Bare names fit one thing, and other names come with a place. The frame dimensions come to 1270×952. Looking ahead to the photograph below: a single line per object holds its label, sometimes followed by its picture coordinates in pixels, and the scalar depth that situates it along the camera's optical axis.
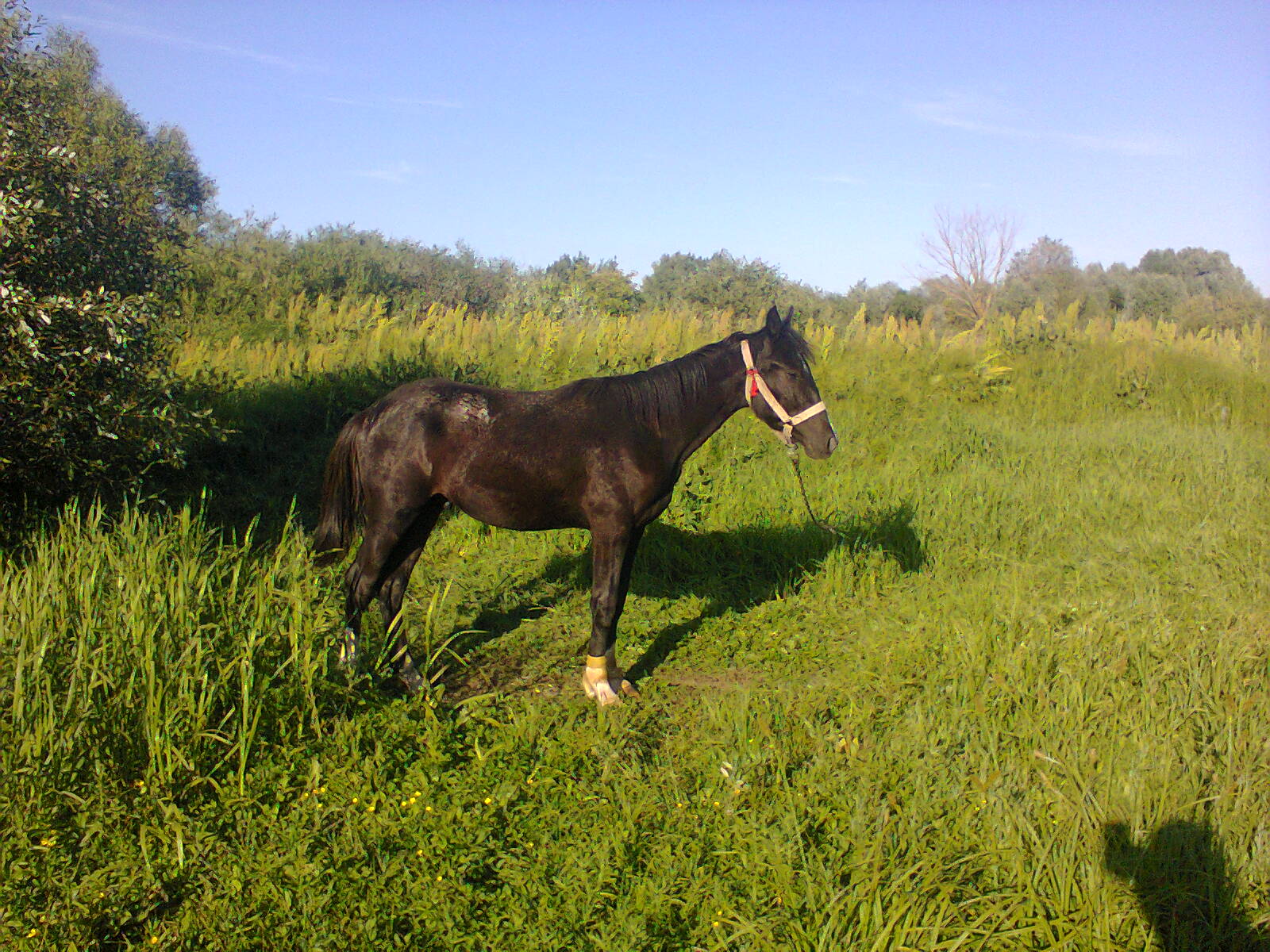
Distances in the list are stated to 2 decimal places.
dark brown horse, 4.77
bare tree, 26.44
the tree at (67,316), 4.69
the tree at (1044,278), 31.42
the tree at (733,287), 20.40
